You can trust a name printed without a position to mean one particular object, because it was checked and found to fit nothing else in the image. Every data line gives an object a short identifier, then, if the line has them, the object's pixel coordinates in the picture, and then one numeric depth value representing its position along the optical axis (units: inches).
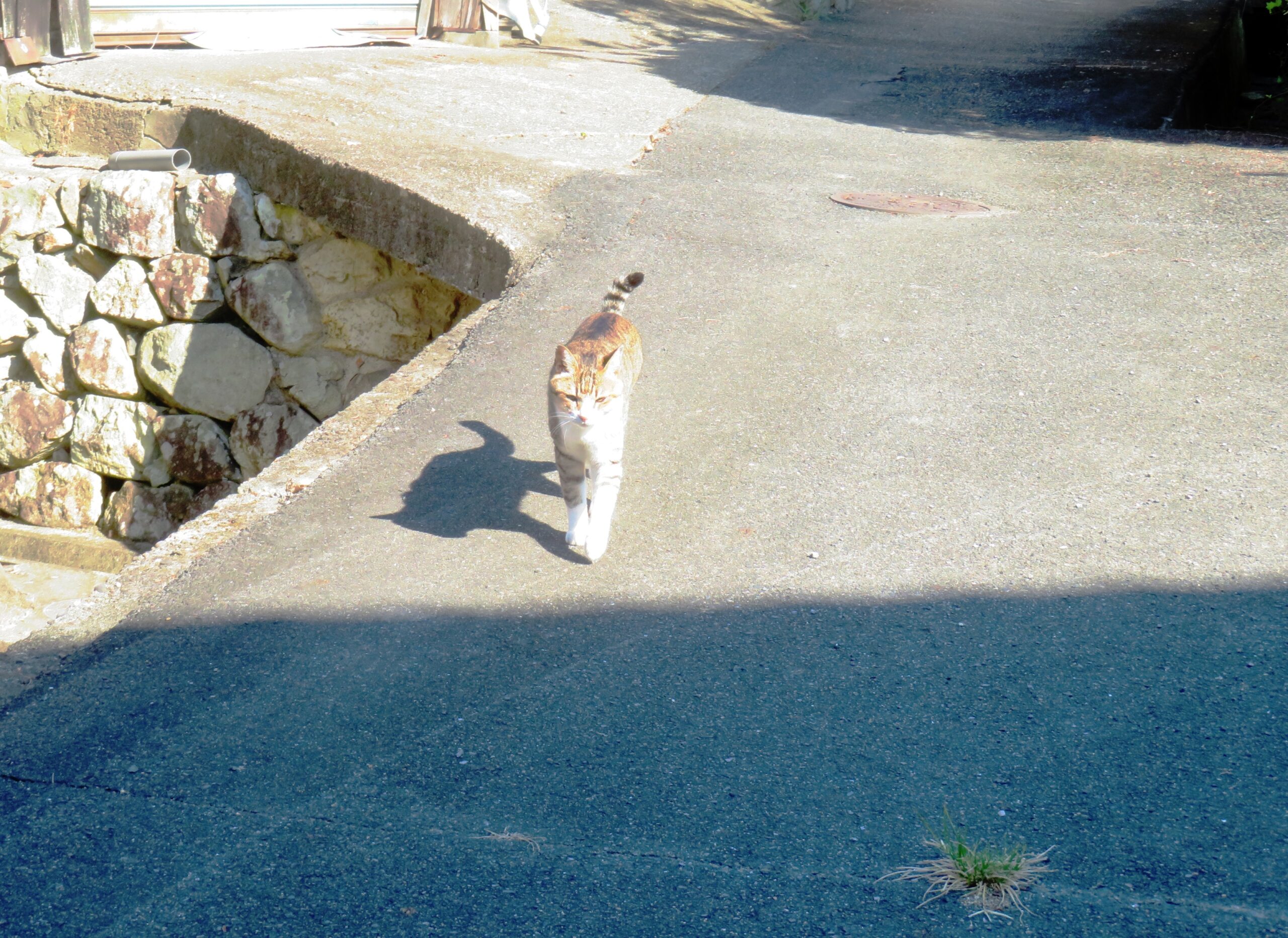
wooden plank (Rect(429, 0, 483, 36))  416.8
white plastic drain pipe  261.7
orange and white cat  136.6
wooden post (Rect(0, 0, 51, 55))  301.6
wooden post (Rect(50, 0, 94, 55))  316.8
